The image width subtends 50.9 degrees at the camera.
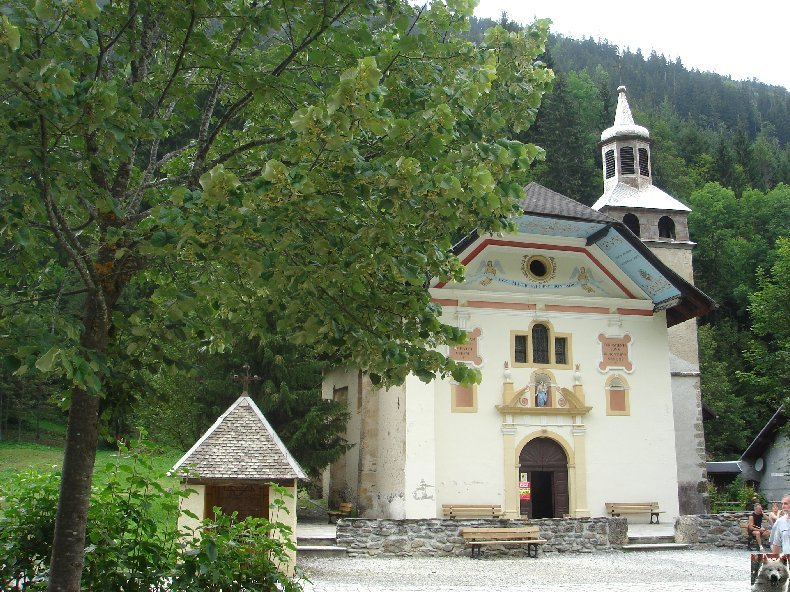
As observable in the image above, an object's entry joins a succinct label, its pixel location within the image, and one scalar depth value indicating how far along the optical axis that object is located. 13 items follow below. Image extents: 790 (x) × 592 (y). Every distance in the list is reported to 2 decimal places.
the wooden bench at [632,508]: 19.98
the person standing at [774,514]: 13.41
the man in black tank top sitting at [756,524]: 17.45
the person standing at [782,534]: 10.43
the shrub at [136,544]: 5.61
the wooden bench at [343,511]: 22.01
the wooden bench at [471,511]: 18.97
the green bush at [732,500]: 23.75
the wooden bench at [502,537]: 16.48
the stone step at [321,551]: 16.09
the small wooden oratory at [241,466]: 12.23
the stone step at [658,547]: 17.57
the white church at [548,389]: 19.52
